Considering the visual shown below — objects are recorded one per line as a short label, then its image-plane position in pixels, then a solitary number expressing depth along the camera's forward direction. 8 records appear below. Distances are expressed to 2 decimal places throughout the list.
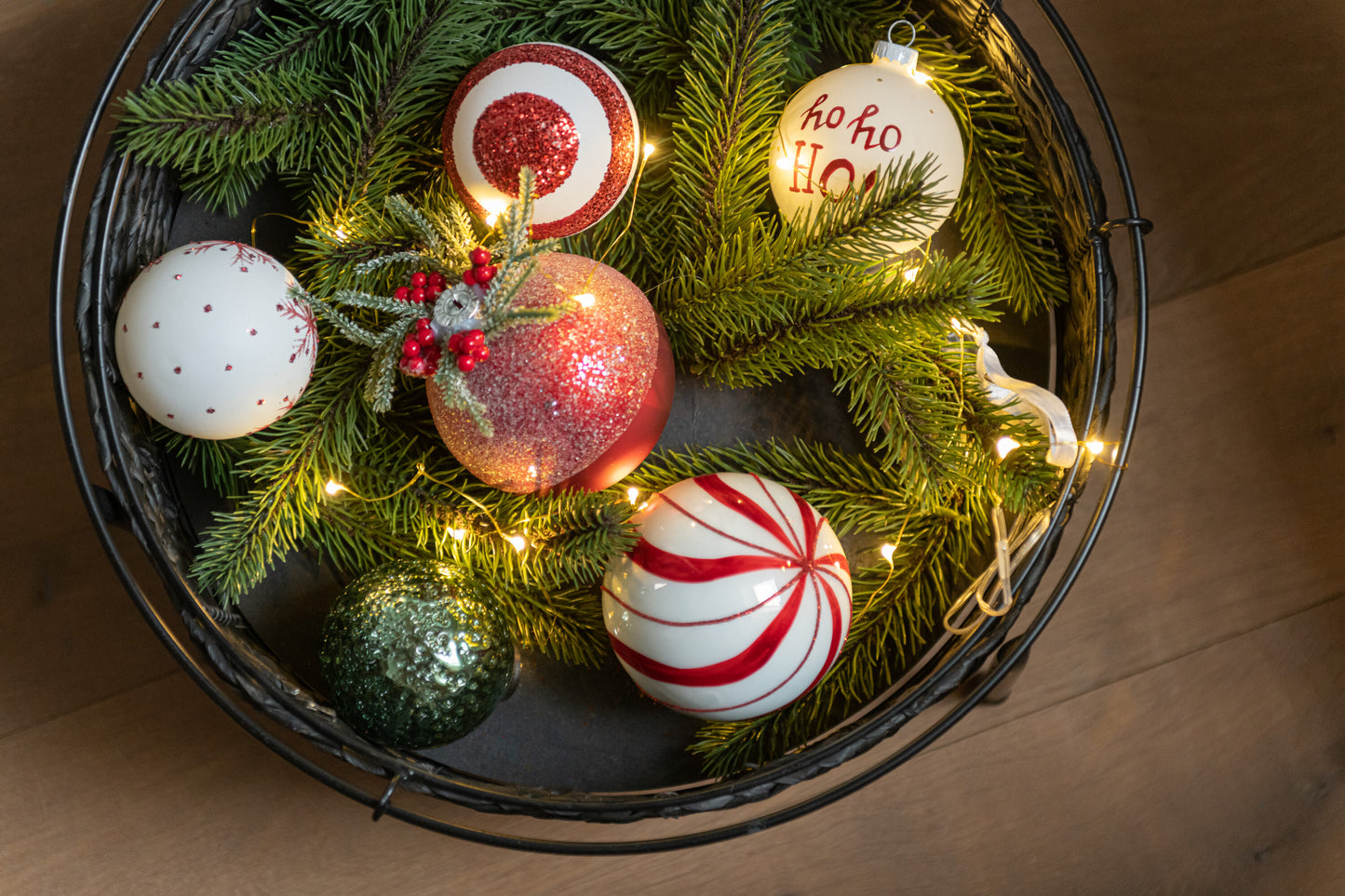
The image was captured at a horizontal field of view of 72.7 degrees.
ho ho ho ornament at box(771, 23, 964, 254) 0.66
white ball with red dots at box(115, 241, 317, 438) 0.59
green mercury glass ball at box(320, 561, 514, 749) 0.63
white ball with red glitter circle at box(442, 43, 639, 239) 0.63
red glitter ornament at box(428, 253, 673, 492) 0.59
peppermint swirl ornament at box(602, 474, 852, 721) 0.63
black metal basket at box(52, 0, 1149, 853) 0.64
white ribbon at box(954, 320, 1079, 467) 0.66
